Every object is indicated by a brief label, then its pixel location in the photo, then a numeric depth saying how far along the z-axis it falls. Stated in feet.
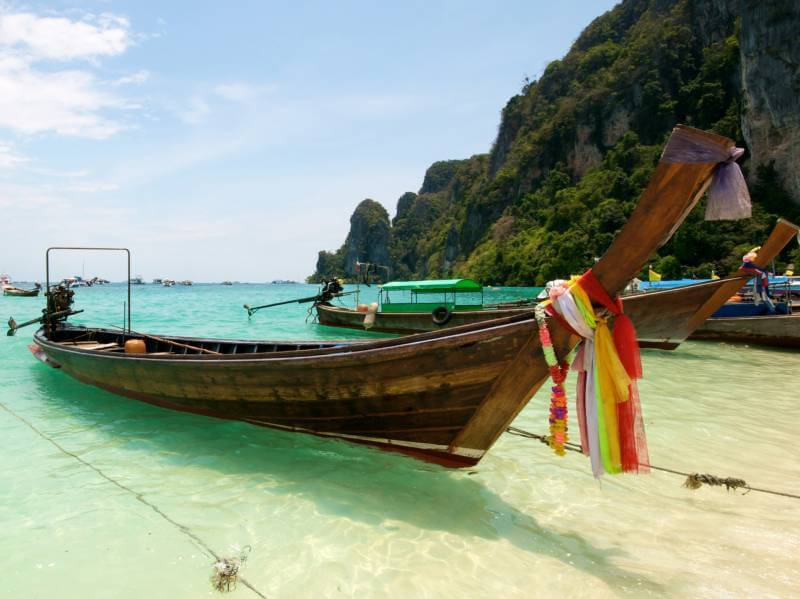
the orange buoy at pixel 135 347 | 27.55
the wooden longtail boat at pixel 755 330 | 42.37
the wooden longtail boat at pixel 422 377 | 9.41
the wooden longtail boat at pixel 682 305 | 24.38
